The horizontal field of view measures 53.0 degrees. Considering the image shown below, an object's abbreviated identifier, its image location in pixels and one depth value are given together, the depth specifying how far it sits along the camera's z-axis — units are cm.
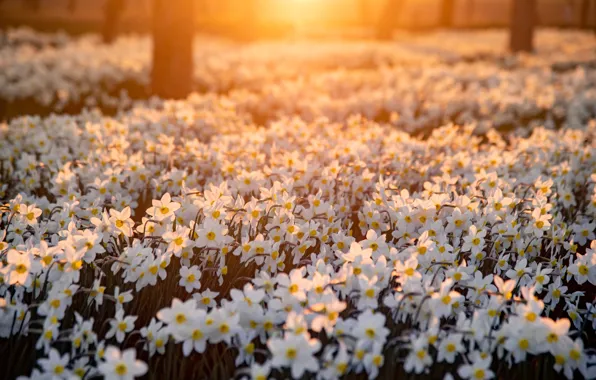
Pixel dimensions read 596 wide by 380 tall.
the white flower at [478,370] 239
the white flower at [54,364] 236
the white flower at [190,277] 313
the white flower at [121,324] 270
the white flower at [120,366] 218
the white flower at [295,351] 226
